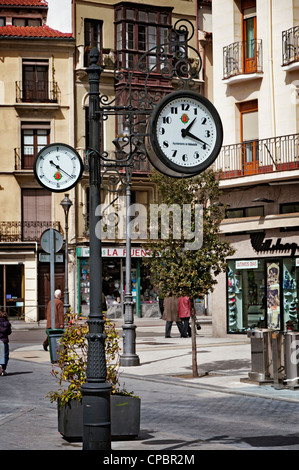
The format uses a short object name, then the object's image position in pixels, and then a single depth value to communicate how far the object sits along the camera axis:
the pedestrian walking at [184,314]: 28.25
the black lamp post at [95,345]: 7.88
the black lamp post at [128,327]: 19.53
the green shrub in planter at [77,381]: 9.83
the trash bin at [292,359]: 15.33
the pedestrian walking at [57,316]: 24.22
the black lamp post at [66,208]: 28.55
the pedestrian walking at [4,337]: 18.23
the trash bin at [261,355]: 15.95
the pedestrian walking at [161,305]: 39.58
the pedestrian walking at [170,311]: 28.45
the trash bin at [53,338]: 18.44
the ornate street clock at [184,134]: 7.95
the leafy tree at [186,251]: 17.17
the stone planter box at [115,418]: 9.82
